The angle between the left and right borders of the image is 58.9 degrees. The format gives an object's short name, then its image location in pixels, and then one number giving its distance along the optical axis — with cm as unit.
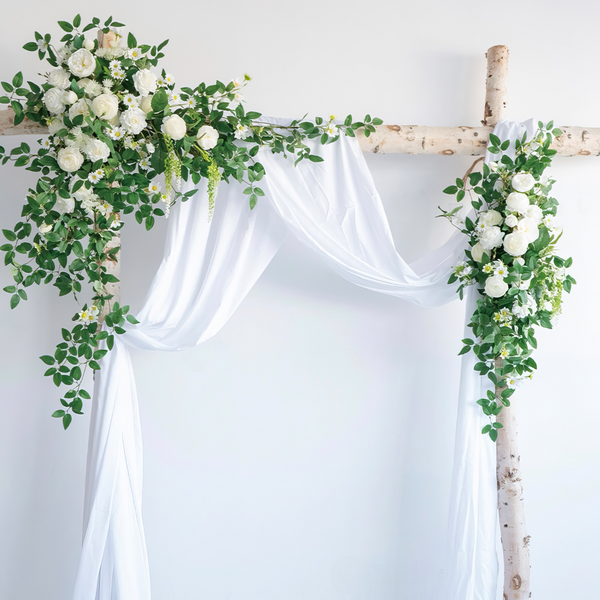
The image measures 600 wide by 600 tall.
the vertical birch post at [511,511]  176
